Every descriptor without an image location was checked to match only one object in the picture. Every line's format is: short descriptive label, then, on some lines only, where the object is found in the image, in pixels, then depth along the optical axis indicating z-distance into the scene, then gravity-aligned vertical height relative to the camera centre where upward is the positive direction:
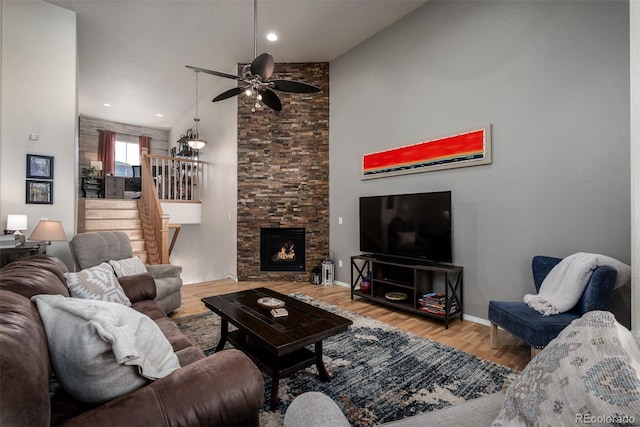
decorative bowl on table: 2.24 -0.69
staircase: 5.20 -0.09
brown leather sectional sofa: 0.71 -0.61
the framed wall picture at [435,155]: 3.18 +0.75
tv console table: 3.19 -0.89
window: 8.97 +1.89
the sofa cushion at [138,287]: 2.61 -0.67
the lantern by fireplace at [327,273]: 4.89 -0.99
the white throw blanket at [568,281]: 2.12 -0.51
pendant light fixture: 6.22 +1.81
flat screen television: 3.30 -0.15
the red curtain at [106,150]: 8.44 +1.85
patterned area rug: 1.79 -1.18
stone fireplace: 5.16 +0.81
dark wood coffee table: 1.77 -0.75
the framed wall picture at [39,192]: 3.42 +0.26
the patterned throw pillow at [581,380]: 0.60 -0.38
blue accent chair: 2.07 -0.78
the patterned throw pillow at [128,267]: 2.90 -0.55
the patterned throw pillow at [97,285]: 2.08 -0.54
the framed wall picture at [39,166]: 3.42 +0.57
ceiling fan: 2.59 +1.29
